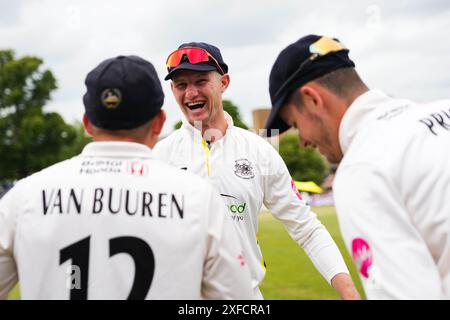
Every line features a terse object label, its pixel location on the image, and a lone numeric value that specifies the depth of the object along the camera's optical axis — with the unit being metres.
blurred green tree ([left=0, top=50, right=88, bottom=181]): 52.34
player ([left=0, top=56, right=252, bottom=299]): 2.43
